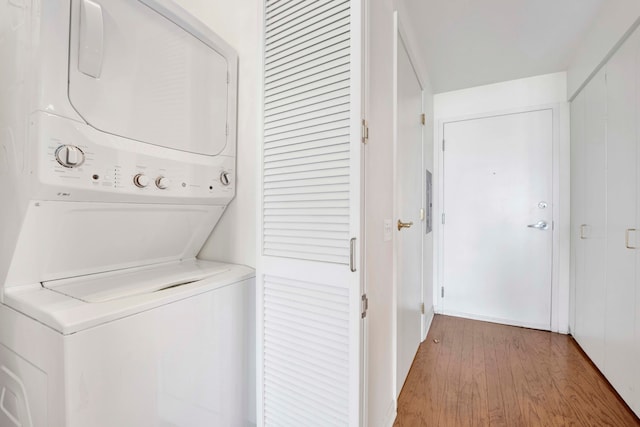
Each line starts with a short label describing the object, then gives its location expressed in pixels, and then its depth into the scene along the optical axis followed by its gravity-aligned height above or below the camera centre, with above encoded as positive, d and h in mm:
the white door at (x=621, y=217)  1551 -25
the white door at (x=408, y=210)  1647 +18
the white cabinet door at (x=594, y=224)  1890 -76
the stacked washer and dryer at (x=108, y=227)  768 -51
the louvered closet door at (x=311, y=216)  954 -13
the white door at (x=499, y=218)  2672 -55
